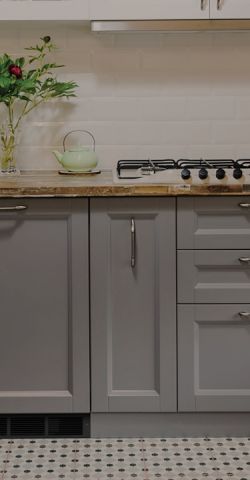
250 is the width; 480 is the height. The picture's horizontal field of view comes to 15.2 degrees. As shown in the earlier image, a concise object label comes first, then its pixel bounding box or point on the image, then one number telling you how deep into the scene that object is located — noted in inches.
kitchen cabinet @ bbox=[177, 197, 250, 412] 134.0
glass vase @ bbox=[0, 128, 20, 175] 151.9
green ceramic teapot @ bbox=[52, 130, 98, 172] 151.2
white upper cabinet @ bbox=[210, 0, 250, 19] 144.9
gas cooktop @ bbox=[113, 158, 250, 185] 133.1
